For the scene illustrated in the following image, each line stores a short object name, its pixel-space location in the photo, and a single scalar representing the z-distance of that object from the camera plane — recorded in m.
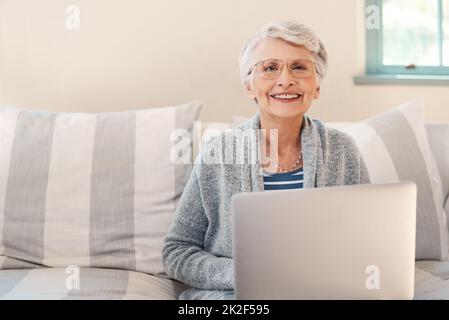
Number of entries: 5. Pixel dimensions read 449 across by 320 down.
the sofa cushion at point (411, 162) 2.58
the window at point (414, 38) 3.19
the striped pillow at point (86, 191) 2.50
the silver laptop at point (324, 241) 1.87
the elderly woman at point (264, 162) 2.29
